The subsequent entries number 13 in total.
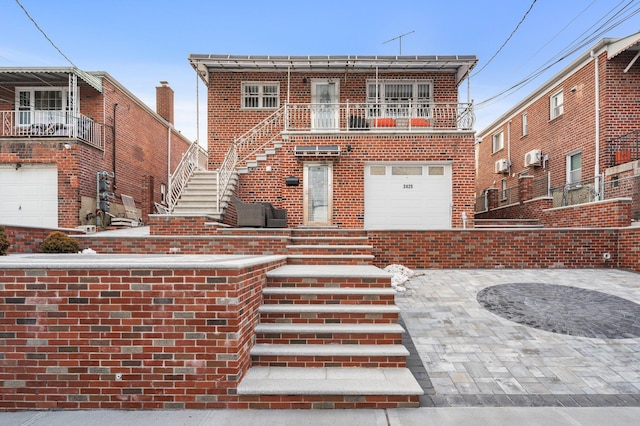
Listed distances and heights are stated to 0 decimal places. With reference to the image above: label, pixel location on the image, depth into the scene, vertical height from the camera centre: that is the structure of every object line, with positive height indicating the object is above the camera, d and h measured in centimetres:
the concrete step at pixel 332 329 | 345 -126
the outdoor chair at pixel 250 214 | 791 +4
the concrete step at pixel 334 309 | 363 -109
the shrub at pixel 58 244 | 612 -55
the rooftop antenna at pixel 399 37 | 1275 +729
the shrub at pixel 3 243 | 472 -42
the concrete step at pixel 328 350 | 329 -143
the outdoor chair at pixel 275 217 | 821 -3
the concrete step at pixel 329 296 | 380 -98
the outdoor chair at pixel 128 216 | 1207 -1
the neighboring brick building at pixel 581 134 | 1012 +312
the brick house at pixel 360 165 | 966 +159
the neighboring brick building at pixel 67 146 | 1098 +262
